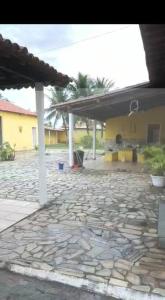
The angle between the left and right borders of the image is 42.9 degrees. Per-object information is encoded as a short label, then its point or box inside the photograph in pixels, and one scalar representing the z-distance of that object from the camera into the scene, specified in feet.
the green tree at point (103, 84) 70.31
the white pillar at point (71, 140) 29.86
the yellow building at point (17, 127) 46.71
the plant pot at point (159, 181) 19.28
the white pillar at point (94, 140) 41.51
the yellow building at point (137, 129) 38.58
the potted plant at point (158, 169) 18.70
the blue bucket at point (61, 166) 28.18
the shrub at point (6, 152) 38.31
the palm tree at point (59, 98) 76.42
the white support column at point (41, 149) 14.57
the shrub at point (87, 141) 67.03
